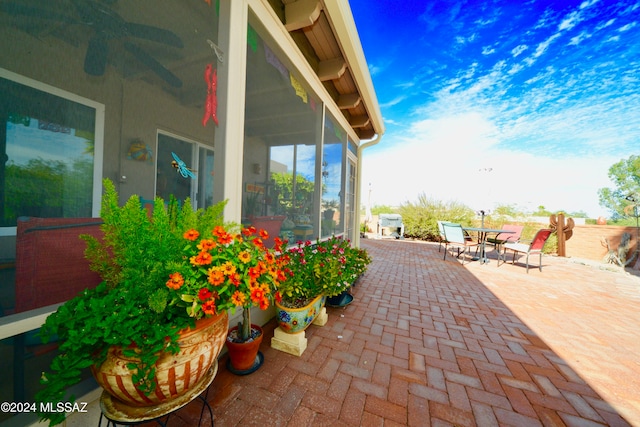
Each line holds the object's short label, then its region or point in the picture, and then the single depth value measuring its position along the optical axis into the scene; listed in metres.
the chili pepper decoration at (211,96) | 1.54
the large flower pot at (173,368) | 0.79
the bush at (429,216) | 9.10
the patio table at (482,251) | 5.24
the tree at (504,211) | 9.58
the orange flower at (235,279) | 0.95
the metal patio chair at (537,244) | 4.50
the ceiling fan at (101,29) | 1.15
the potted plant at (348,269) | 2.40
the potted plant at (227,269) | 0.91
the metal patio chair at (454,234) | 5.08
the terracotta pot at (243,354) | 1.43
